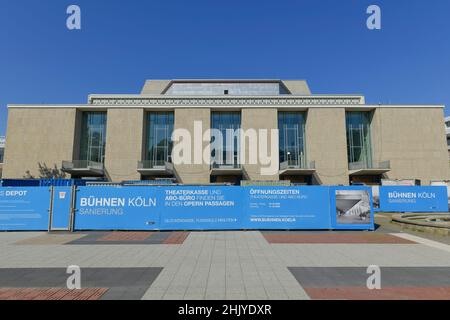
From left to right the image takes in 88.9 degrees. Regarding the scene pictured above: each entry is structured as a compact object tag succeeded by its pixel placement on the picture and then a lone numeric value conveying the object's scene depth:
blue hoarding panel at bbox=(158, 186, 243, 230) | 11.83
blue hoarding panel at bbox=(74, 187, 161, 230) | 11.62
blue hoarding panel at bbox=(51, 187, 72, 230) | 11.52
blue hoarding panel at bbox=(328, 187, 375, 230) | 11.86
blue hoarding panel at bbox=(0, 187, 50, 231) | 11.61
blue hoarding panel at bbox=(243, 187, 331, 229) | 11.88
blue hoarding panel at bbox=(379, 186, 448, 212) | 20.00
